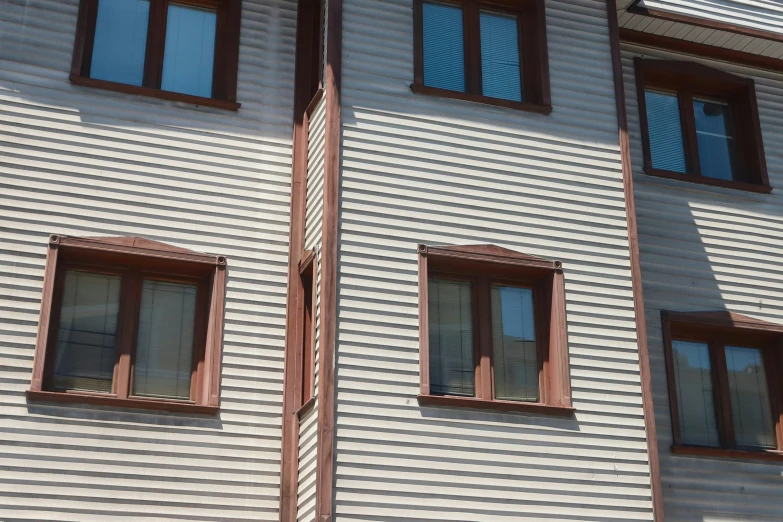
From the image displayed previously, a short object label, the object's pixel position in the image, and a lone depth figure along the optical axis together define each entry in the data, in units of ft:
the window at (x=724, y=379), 50.21
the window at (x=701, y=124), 55.88
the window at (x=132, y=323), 43.47
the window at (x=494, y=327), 44.11
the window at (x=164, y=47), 49.21
